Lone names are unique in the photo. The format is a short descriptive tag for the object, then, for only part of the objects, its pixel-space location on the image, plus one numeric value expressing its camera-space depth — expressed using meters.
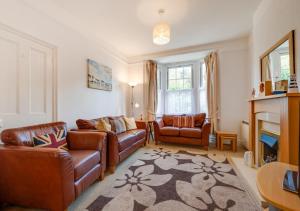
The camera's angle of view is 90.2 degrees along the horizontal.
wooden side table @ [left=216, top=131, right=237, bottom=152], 3.38
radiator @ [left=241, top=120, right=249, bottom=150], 3.36
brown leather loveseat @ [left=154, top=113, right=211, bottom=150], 3.49
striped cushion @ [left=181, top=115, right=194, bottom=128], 4.01
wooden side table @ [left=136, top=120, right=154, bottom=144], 4.08
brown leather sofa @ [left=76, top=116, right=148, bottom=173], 2.38
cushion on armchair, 1.77
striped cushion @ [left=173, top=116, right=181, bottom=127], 4.15
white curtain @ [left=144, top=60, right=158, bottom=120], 4.71
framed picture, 3.28
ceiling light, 2.43
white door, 1.90
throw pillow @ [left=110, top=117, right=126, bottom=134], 3.19
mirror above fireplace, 1.75
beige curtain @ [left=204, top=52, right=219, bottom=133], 3.95
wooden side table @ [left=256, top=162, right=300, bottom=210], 0.67
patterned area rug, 1.59
